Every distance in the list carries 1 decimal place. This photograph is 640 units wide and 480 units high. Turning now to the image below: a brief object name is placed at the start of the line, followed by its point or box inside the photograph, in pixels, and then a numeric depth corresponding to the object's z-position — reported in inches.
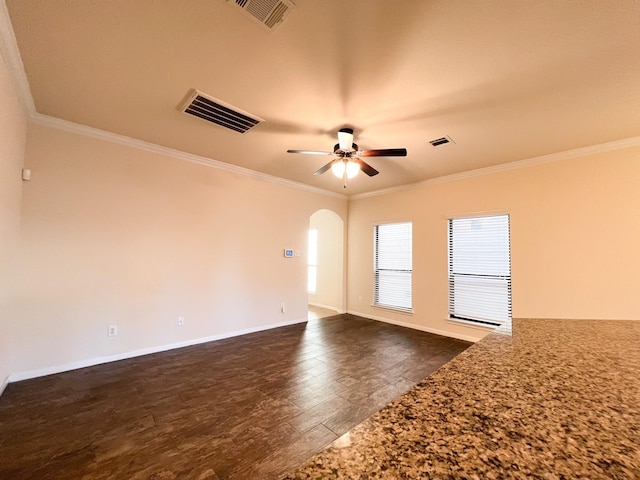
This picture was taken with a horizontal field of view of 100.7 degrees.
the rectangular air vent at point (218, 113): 100.5
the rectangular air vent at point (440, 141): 127.5
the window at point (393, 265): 208.5
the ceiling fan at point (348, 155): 110.9
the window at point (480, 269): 161.9
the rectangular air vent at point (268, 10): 62.6
